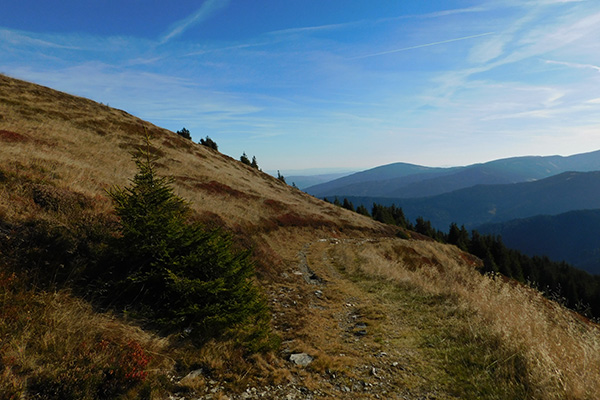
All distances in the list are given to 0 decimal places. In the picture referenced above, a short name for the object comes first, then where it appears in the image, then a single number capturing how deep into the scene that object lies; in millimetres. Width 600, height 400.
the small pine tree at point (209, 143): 79688
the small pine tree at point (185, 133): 78188
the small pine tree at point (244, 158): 84312
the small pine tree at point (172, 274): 5797
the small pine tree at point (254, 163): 88838
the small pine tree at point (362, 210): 88212
